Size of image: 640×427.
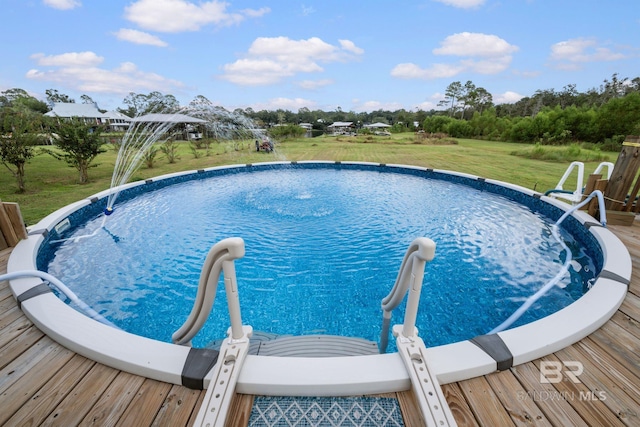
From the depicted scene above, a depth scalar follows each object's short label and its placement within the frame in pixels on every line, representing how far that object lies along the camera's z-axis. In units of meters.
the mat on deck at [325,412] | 1.26
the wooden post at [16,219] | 3.04
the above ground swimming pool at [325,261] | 2.85
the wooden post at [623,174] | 3.79
